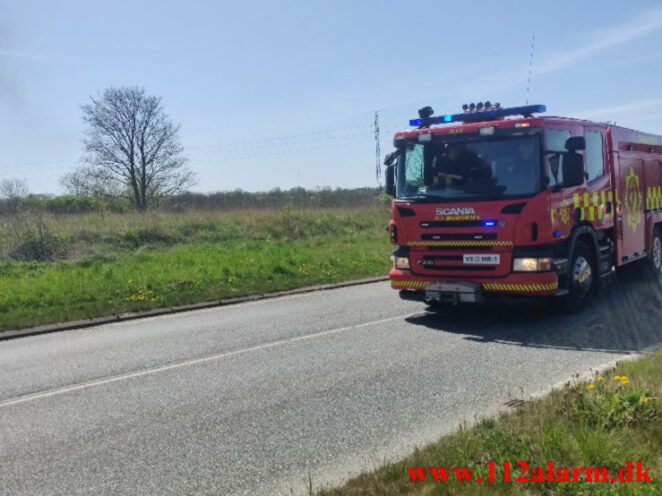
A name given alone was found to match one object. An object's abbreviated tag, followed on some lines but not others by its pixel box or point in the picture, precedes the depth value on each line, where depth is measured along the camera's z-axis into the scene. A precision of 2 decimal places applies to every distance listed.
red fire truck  8.19
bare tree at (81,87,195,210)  41.34
